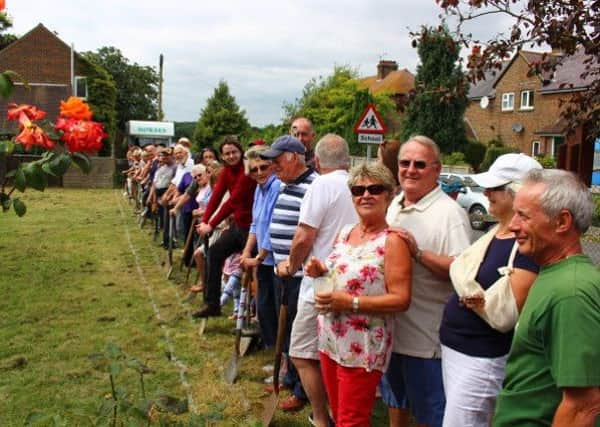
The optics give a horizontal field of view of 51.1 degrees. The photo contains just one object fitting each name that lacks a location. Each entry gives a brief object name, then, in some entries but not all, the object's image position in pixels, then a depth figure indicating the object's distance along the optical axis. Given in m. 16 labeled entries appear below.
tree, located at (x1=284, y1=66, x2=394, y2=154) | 44.19
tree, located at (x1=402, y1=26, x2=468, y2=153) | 42.53
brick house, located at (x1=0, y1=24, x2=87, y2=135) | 48.91
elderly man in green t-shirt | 1.78
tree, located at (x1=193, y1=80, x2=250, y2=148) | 53.25
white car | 18.51
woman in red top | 6.36
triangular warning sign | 12.04
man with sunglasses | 3.16
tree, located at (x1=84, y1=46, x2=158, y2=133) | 79.12
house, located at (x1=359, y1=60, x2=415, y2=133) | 55.34
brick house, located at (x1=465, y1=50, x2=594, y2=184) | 39.03
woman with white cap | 2.45
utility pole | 46.41
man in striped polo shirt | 4.45
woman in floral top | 3.07
